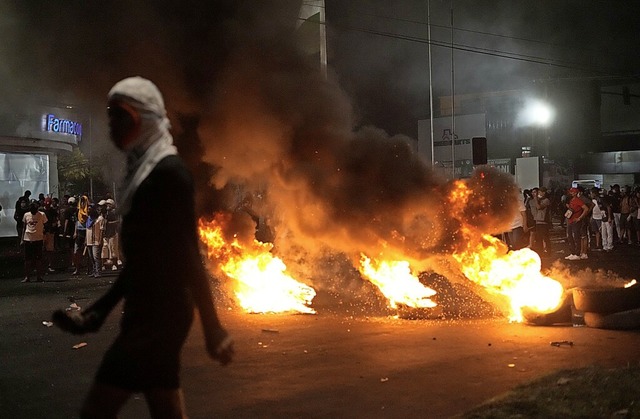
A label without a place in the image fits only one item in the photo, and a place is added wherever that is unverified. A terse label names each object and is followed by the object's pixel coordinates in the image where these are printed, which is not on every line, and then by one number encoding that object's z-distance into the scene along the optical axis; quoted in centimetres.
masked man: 282
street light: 4191
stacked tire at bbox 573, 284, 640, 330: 735
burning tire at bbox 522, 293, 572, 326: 768
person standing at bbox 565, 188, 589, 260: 1625
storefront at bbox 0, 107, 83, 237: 2484
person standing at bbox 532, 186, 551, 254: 1552
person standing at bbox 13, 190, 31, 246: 1819
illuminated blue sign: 2612
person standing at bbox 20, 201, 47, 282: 1353
